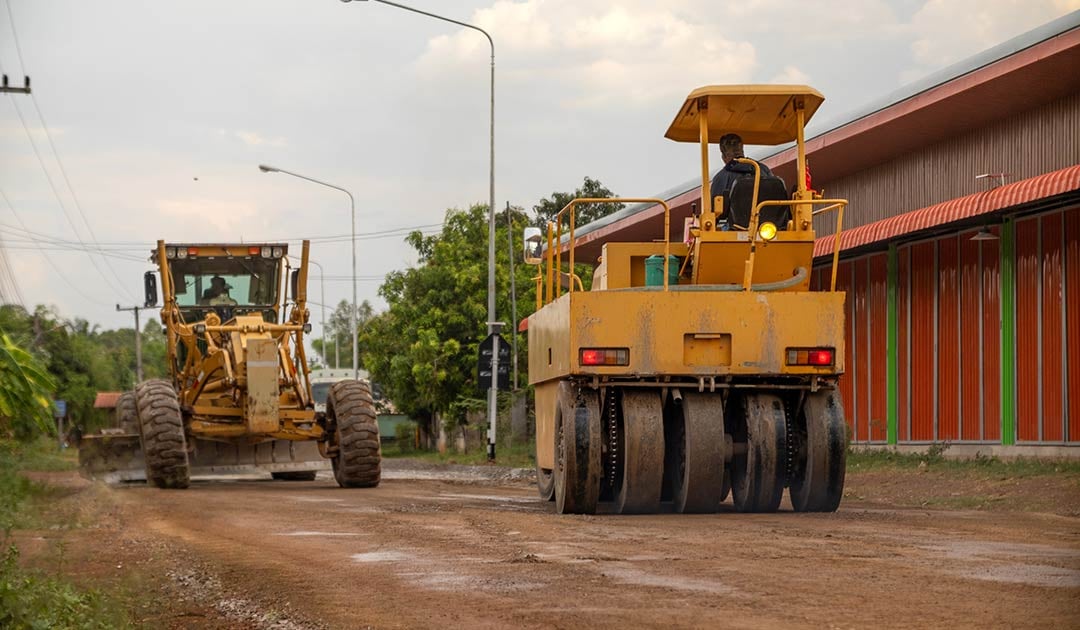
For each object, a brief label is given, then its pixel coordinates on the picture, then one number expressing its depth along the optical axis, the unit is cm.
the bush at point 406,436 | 5772
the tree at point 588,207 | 6931
